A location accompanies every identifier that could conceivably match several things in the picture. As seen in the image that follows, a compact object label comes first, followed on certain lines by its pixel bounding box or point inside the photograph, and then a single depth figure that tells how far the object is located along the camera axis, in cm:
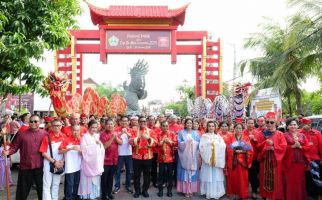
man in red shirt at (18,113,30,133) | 729
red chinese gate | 1870
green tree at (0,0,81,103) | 504
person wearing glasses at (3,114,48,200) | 532
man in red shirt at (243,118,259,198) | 671
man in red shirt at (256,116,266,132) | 701
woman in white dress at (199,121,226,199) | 644
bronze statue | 1809
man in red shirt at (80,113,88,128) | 730
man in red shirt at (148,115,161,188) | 772
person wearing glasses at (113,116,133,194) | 687
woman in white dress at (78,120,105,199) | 580
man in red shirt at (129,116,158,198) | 641
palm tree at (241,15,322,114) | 872
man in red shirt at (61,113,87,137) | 626
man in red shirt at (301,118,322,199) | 574
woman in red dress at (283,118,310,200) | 573
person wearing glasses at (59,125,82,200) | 557
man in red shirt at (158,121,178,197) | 657
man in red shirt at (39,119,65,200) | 536
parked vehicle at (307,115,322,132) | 1048
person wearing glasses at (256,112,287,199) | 579
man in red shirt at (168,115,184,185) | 847
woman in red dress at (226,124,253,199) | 629
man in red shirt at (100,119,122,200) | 617
